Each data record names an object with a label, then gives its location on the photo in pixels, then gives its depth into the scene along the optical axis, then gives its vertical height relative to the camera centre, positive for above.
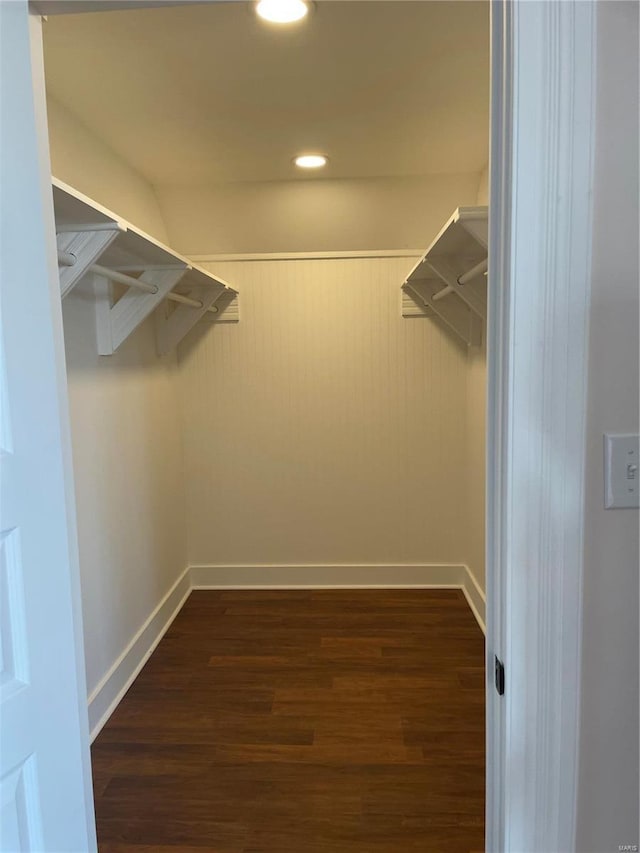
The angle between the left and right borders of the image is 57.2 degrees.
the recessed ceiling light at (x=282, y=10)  1.43 +0.91
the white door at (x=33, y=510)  0.90 -0.20
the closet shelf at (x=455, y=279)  1.72 +0.42
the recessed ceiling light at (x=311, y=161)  2.63 +0.98
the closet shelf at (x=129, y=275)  1.57 +0.40
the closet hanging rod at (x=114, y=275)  1.62 +0.38
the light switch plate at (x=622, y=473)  0.84 -0.15
